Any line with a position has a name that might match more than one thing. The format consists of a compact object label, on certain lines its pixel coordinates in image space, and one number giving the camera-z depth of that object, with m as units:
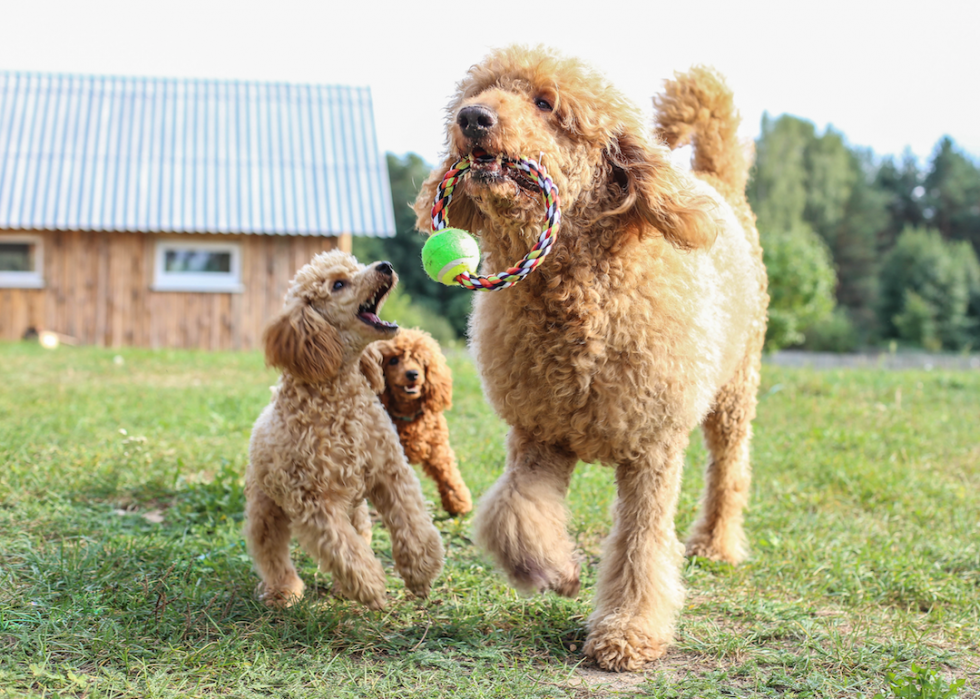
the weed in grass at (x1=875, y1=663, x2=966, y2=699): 2.41
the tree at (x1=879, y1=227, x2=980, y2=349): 38.47
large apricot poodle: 2.84
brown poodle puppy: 4.26
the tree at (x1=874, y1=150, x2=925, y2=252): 52.38
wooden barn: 14.57
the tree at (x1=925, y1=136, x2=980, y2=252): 51.25
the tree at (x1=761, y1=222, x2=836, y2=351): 29.94
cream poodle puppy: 3.13
